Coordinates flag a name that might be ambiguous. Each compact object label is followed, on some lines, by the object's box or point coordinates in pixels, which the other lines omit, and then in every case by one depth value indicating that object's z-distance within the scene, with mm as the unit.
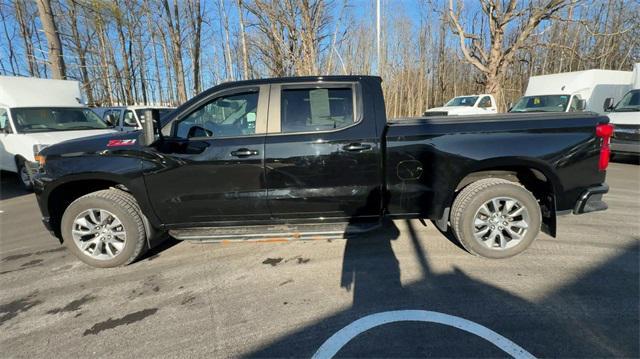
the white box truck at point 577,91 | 10953
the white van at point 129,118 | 10398
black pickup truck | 3168
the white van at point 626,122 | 7824
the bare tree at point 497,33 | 13117
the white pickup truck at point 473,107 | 13859
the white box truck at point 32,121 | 6887
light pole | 15884
